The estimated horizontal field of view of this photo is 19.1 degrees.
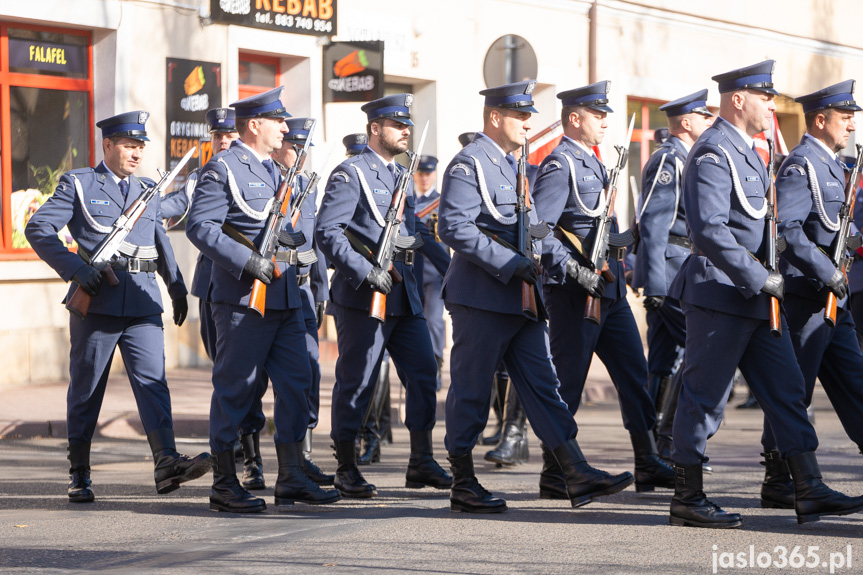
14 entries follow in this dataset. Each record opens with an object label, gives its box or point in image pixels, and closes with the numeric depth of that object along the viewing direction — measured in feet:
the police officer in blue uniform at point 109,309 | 43.54
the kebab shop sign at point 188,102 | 82.80
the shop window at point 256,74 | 89.58
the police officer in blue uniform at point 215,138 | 54.54
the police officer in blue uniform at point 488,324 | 39.54
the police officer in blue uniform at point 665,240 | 50.35
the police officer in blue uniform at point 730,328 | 37.18
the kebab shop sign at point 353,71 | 87.22
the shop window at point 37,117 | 76.96
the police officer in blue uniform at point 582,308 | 43.87
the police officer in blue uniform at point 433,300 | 69.89
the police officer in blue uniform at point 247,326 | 41.52
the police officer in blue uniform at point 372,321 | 45.76
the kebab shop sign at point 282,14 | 85.20
